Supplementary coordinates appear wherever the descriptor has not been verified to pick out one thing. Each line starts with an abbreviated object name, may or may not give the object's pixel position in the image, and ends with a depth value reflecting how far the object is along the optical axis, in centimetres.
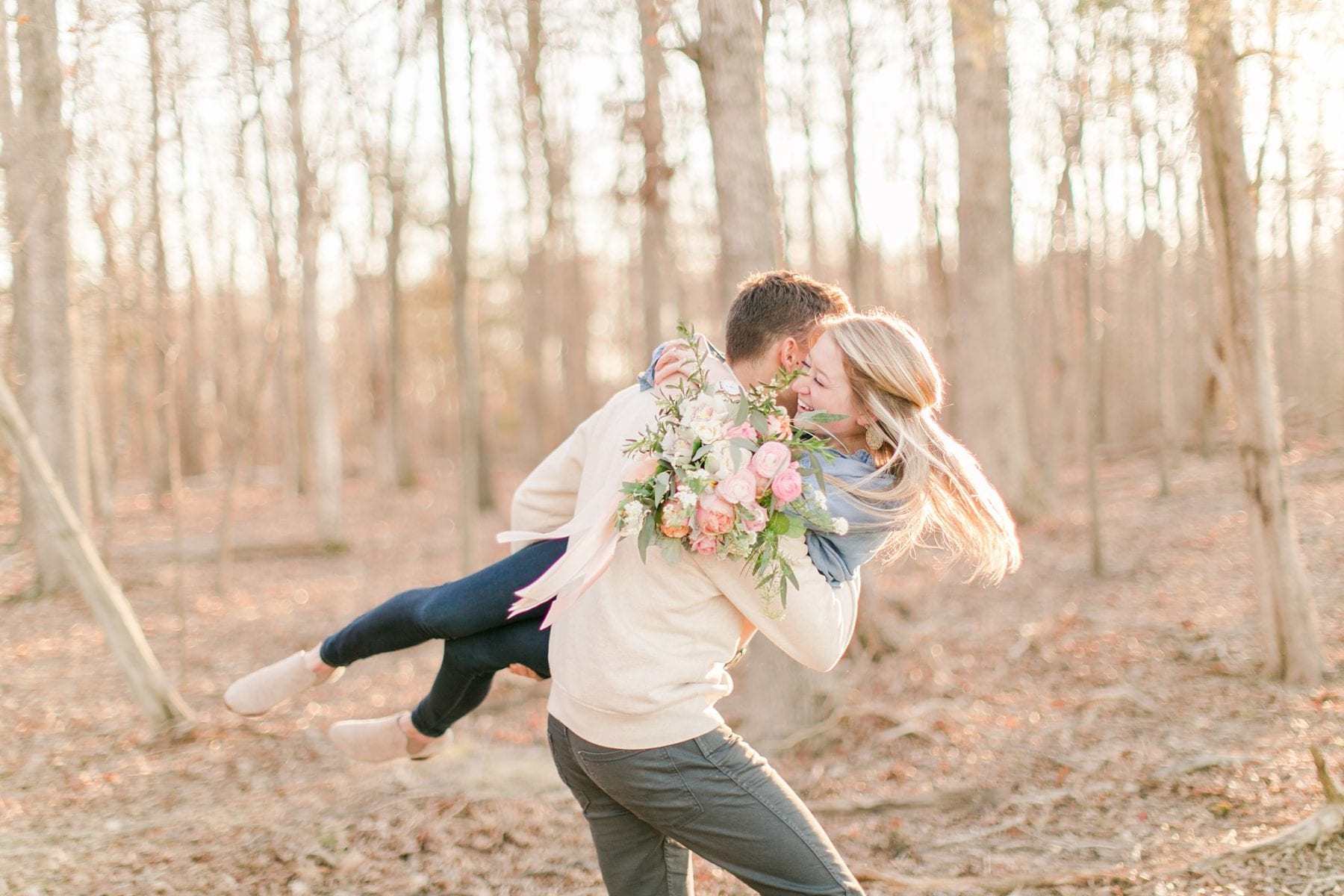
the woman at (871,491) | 226
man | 218
